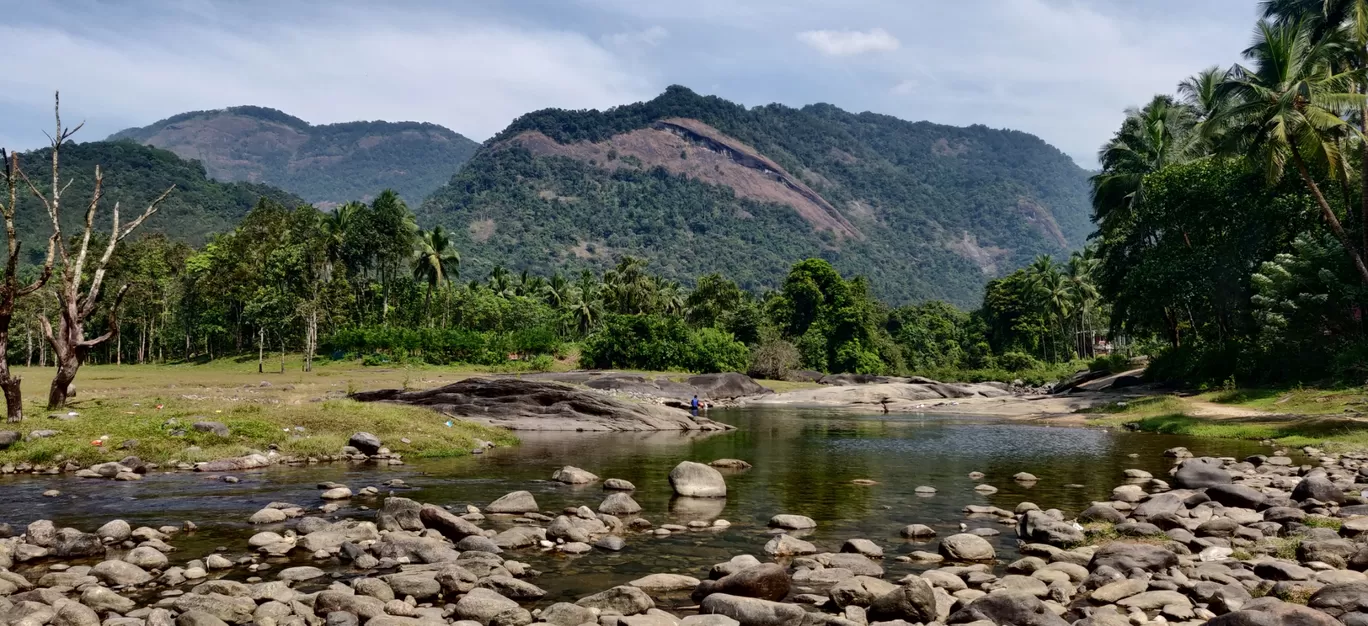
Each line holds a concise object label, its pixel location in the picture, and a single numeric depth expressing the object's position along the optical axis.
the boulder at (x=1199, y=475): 21.25
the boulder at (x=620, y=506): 18.55
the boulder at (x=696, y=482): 21.70
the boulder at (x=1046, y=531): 15.34
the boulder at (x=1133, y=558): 12.78
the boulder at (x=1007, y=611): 10.34
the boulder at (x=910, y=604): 10.72
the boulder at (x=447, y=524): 15.77
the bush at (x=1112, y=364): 72.94
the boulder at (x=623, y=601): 11.12
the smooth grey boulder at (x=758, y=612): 10.68
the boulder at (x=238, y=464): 23.92
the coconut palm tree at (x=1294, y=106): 34.41
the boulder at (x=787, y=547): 15.02
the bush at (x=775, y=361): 95.81
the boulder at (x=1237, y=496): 18.06
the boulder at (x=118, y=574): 12.11
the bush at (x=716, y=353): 92.75
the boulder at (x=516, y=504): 18.75
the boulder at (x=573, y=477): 23.52
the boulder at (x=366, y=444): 28.14
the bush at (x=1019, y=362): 111.75
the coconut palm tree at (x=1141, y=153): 63.25
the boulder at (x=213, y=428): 26.34
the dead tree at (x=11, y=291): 24.36
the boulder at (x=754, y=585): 11.87
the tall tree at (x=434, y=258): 100.38
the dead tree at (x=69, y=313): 26.09
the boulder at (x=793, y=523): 17.45
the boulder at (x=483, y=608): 10.80
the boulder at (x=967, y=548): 14.52
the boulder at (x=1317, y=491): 18.07
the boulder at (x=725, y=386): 78.06
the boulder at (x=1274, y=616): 8.95
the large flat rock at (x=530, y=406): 40.91
